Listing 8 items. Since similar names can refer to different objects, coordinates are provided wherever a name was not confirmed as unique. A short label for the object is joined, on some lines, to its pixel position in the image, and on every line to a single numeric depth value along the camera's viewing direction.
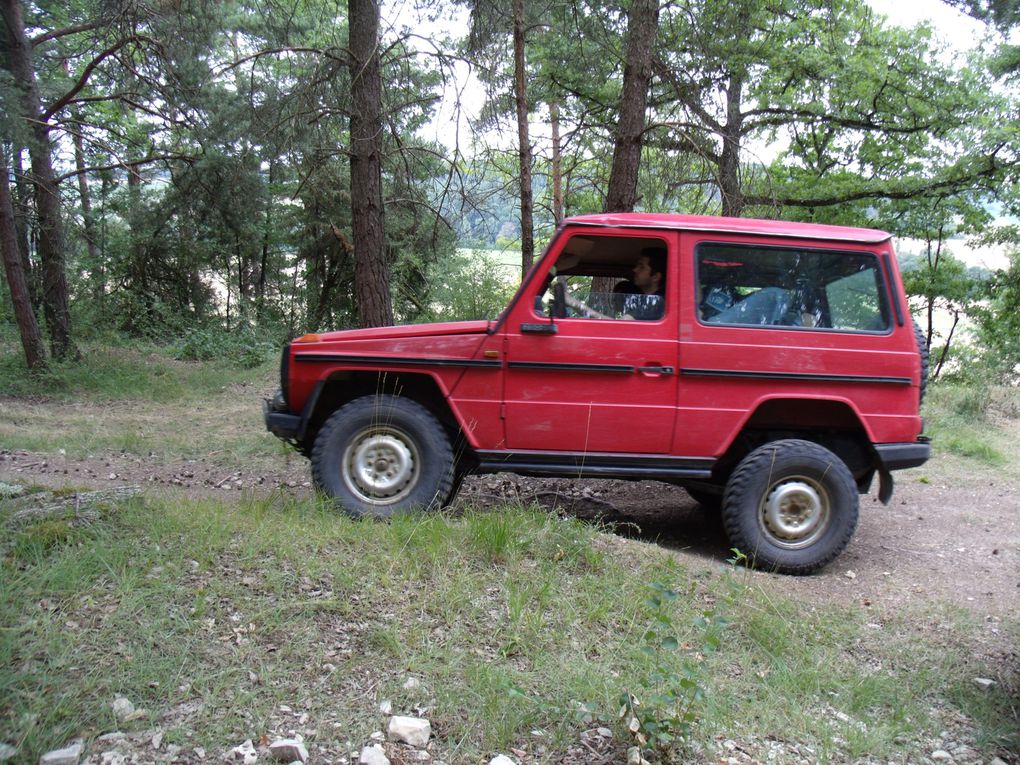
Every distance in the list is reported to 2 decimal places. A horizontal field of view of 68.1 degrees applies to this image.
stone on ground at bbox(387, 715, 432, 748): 2.83
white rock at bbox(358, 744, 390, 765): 2.69
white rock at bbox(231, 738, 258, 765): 2.65
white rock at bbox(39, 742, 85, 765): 2.51
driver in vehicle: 5.08
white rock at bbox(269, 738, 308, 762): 2.68
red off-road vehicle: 5.01
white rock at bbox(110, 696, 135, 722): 2.76
